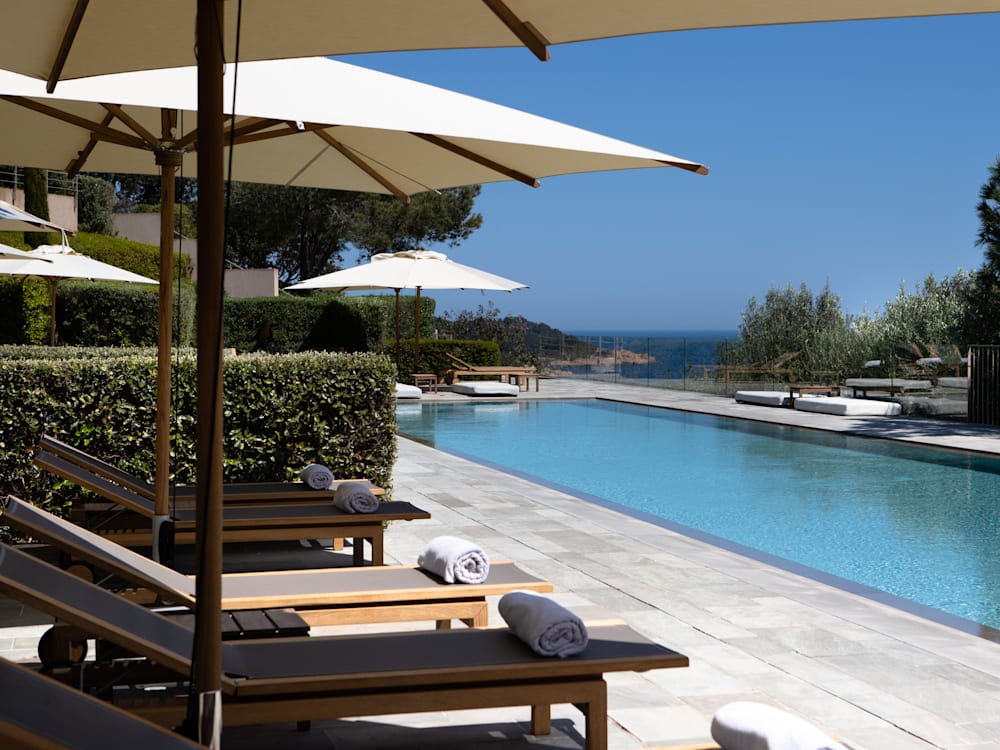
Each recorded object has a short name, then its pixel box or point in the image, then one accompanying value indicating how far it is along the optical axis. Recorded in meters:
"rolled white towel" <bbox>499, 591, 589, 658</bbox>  3.46
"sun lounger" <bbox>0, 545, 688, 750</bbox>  3.13
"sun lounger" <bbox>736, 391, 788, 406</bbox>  19.34
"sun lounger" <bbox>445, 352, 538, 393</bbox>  24.08
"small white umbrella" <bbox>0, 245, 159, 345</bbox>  12.70
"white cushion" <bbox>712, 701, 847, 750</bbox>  2.71
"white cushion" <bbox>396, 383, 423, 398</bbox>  20.55
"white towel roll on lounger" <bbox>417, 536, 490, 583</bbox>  4.71
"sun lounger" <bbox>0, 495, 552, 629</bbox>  4.23
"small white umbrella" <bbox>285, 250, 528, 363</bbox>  20.20
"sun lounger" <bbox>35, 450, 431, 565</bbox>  5.79
